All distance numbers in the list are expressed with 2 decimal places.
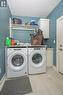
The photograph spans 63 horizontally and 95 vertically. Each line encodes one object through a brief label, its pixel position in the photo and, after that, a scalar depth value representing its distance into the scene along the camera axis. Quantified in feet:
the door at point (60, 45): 6.54
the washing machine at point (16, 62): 5.90
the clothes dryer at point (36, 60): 6.35
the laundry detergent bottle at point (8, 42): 6.15
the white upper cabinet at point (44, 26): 8.64
